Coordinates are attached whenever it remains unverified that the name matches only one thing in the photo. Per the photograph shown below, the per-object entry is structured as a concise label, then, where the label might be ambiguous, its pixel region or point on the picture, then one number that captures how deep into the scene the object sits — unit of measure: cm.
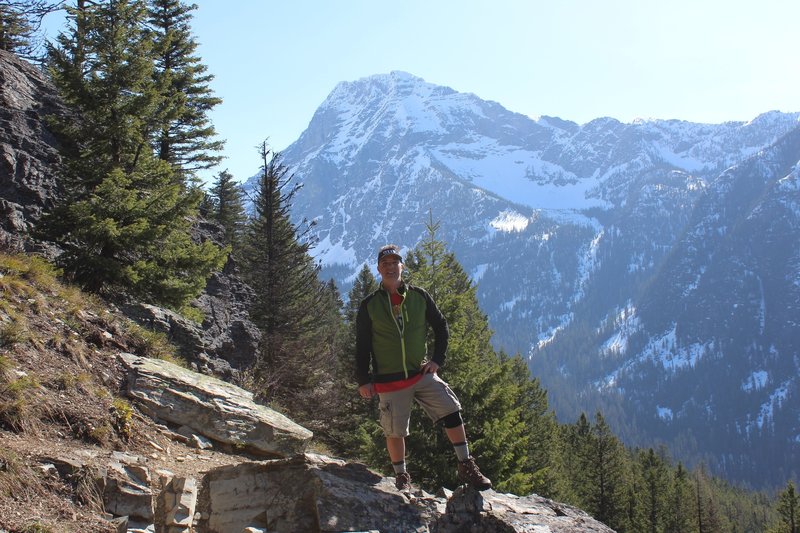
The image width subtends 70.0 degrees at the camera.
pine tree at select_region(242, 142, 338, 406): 2086
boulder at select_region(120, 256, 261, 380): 1080
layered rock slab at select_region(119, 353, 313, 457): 791
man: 598
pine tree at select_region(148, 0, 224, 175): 2092
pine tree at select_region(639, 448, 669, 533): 4456
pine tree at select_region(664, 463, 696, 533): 4641
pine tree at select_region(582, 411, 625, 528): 3900
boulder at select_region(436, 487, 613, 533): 520
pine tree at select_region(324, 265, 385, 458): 1802
